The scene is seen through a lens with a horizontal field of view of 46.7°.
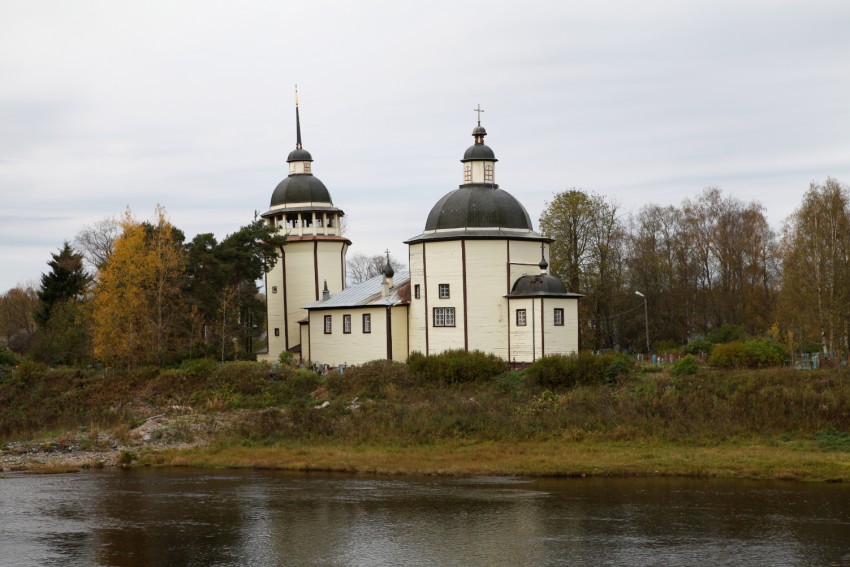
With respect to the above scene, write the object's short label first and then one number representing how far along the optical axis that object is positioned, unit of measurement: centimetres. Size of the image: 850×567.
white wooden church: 4206
